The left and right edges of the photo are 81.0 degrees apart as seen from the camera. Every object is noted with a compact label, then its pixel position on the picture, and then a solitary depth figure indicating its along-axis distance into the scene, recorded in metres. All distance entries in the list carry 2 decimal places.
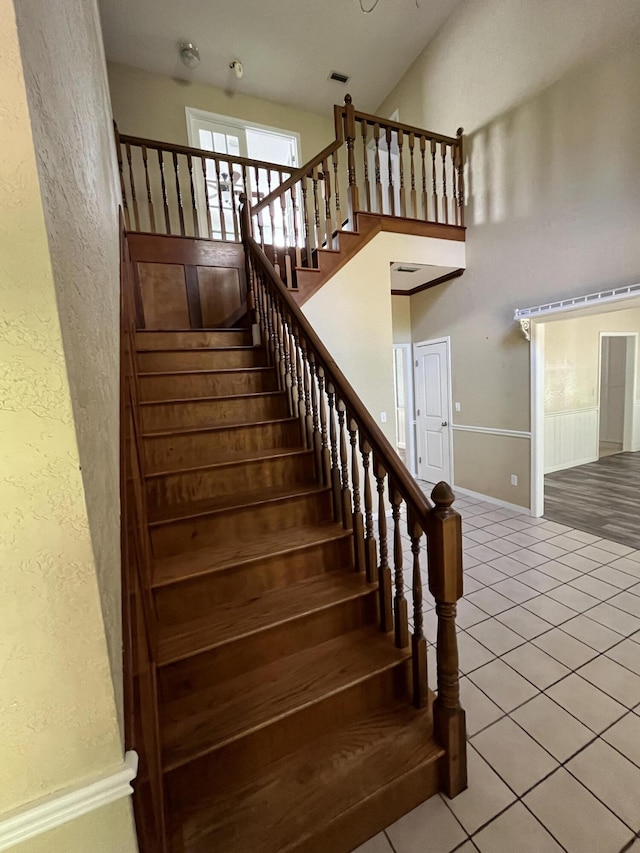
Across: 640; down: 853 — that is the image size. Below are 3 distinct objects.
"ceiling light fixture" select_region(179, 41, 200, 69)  4.11
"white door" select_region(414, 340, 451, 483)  4.74
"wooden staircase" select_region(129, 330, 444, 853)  1.19
